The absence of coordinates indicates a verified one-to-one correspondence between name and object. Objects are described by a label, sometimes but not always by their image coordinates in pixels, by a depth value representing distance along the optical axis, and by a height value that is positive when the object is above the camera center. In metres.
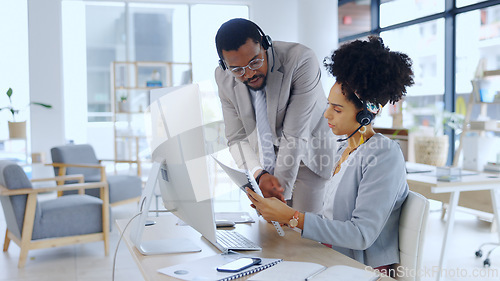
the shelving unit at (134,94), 7.07 +0.48
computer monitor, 1.20 -0.12
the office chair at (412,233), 1.37 -0.33
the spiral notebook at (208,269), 1.18 -0.38
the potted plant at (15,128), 6.37 -0.04
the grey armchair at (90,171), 4.76 -0.50
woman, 1.38 -0.16
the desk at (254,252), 1.30 -0.39
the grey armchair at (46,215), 3.37 -0.69
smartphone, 1.21 -0.37
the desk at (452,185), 2.77 -0.38
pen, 1.10 -0.37
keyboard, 1.42 -0.38
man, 1.99 +0.02
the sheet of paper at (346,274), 1.10 -0.37
